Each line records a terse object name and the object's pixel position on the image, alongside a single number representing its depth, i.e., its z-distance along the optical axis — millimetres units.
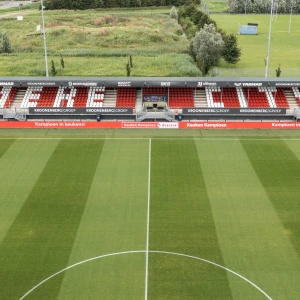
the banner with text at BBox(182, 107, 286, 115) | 40298
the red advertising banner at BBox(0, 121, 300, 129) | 38839
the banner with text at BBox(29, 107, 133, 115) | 40422
